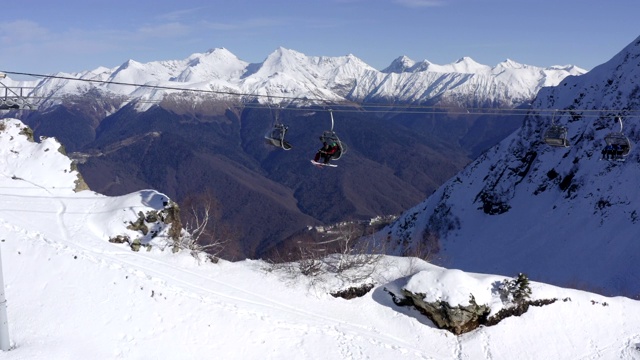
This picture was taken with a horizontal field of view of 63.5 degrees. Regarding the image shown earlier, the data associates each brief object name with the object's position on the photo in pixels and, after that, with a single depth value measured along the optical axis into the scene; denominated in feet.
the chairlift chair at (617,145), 93.30
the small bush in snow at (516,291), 94.53
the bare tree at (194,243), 96.94
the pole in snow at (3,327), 58.65
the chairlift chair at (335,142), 74.21
